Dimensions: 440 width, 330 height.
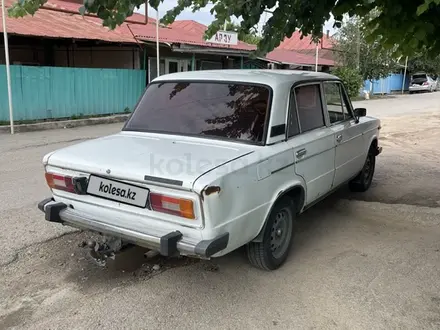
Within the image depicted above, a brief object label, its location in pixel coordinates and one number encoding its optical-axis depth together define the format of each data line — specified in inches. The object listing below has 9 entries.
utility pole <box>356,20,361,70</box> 1079.0
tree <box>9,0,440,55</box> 129.9
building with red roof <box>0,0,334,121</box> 503.2
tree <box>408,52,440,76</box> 1400.1
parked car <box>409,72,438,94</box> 1382.9
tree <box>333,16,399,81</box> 1090.1
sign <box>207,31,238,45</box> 622.0
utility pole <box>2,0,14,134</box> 428.2
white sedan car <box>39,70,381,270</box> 117.9
